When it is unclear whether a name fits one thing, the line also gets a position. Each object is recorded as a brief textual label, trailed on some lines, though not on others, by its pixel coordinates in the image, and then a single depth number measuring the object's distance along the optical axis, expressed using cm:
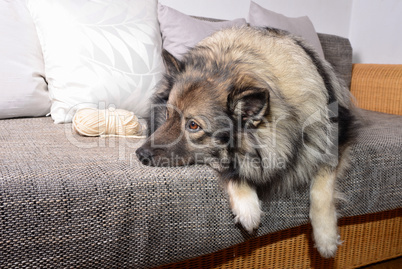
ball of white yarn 152
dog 117
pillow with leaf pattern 174
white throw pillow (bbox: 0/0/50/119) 169
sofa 86
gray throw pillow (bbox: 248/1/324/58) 236
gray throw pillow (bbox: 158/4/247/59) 209
